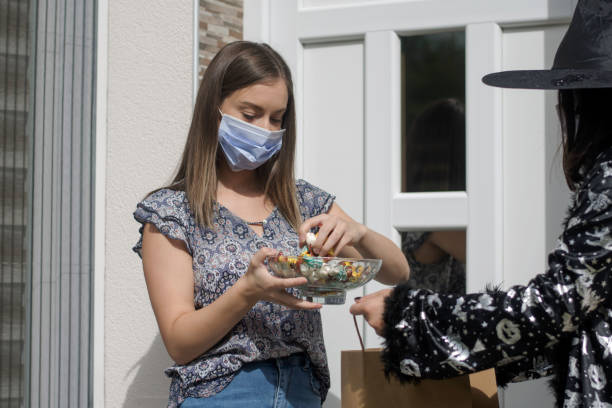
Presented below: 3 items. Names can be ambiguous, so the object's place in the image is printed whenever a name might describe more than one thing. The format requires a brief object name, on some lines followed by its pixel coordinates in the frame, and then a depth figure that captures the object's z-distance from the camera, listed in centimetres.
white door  282
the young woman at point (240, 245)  199
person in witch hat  162
